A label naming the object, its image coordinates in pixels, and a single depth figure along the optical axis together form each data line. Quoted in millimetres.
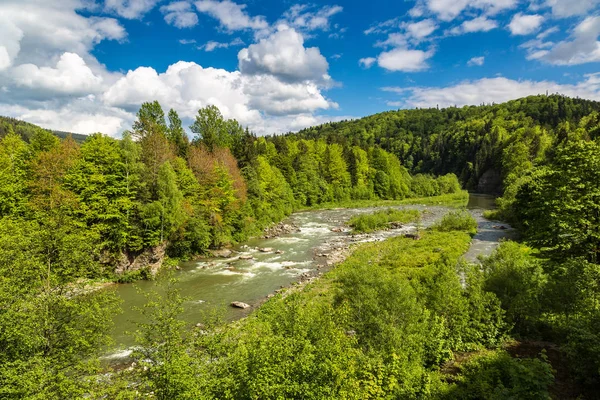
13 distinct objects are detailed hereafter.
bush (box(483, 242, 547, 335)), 18141
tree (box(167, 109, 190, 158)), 56219
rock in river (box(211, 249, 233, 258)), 43966
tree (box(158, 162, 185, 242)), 37969
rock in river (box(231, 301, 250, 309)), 28112
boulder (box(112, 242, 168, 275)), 35250
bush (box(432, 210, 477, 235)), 52391
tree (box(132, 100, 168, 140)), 50450
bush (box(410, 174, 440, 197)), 119375
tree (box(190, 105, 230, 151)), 74375
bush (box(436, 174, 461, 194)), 121250
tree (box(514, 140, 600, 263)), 19062
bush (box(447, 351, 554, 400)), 10680
